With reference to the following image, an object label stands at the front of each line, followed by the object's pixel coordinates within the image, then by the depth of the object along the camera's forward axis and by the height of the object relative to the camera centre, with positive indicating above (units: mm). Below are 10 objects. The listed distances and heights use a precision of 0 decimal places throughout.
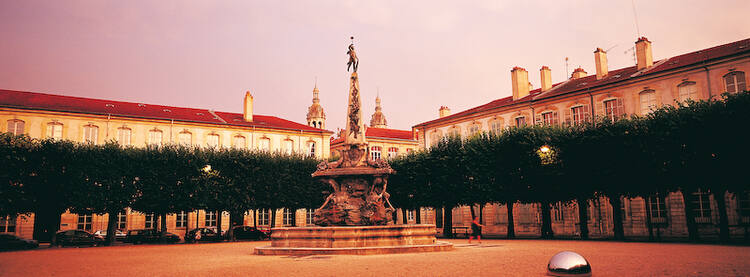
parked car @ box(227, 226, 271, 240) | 36094 -1908
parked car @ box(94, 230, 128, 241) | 36753 -1851
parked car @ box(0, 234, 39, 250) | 27188 -1698
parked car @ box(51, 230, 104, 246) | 30703 -1690
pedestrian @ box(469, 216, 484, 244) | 23481 -1138
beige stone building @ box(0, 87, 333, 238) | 39156 +6745
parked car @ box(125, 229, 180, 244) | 34344 -1886
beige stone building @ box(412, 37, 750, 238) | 29578 +6726
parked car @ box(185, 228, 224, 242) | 35094 -1893
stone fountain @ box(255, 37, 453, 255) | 16359 -440
